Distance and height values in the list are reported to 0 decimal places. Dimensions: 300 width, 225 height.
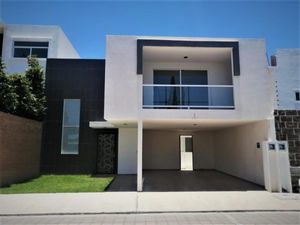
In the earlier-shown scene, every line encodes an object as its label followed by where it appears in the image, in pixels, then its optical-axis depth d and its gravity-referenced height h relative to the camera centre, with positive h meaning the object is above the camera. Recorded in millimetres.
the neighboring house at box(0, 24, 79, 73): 15445 +6612
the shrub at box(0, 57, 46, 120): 11305 +2536
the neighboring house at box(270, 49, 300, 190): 14312 +4060
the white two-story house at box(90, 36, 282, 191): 9477 +2245
